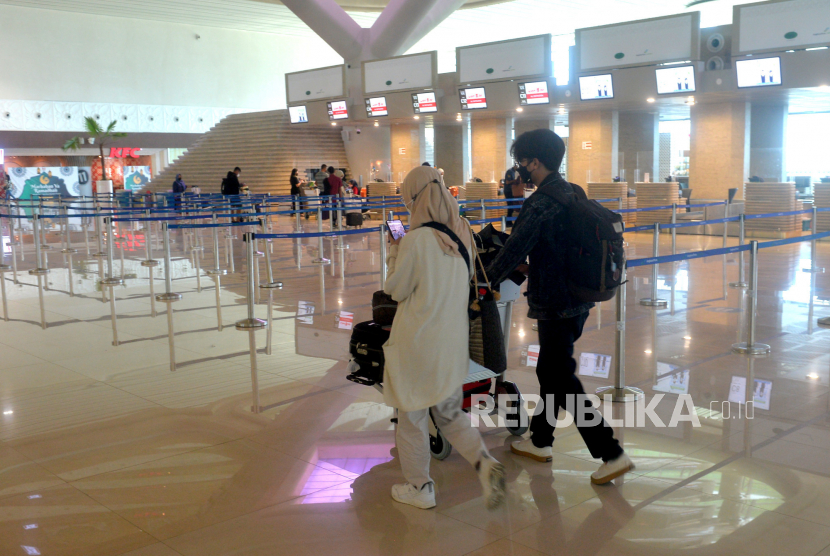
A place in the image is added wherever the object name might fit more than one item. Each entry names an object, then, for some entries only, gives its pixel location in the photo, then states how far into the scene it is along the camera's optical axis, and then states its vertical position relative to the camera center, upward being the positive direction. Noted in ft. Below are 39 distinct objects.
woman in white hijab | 9.75 -1.96
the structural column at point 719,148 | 53.21 +2.34
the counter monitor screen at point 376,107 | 70.38 +7.98
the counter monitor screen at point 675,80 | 49.34 +6.95
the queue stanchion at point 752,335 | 18.80 -4.06
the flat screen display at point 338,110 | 74.79 +8.27
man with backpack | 10.55 -1.19
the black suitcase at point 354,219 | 51.36 -2.10
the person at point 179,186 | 85.61 +0.91
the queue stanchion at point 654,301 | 25.82 -4.25
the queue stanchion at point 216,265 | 35.76 -3.47
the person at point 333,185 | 70.03 +0.48
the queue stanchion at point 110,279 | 30.19 -3.47
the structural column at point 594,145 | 61.98 +3.31
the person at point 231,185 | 70.69 +0.72
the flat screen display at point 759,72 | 46.30 +6.87
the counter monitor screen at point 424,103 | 65.92 +7.72
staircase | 90.84 +5.12
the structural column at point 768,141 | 54.70 +3.07
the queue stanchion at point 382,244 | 25.60 -2.06
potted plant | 109.28 +9.29
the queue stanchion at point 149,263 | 32.42 -3.38
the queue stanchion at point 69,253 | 31.00 -3.27
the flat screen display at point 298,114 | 80.23 +8.50
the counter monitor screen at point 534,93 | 58.03 +7.42
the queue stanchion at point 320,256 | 35.21 -3.21
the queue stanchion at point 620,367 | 15.37 -3.90
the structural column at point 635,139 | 63.31 +3.78
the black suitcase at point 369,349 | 11.89 -2.63
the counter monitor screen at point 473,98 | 62.44 +7.58
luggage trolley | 12.05 -3.33
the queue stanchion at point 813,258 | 32.90 -3.61
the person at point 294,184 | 78.54 +0.69
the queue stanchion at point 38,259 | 32.48 -2.87
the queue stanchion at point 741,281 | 29.91 -4.24
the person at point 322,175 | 78.06 +1.64
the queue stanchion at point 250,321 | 21.16 -3.96
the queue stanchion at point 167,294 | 24.14 -3.66
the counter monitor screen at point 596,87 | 53.83 +7.19
